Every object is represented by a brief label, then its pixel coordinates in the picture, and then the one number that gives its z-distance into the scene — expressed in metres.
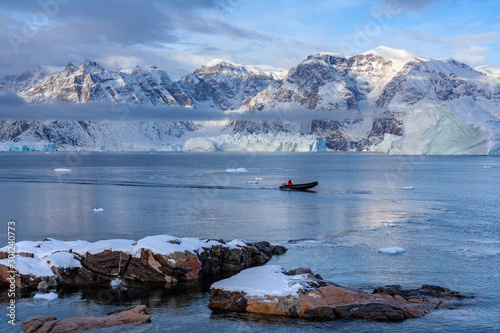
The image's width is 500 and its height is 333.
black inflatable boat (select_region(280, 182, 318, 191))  68.25
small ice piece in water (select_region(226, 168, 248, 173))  108.70
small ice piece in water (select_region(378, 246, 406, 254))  28.28
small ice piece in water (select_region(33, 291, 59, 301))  21.00
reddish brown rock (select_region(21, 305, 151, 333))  16.67
